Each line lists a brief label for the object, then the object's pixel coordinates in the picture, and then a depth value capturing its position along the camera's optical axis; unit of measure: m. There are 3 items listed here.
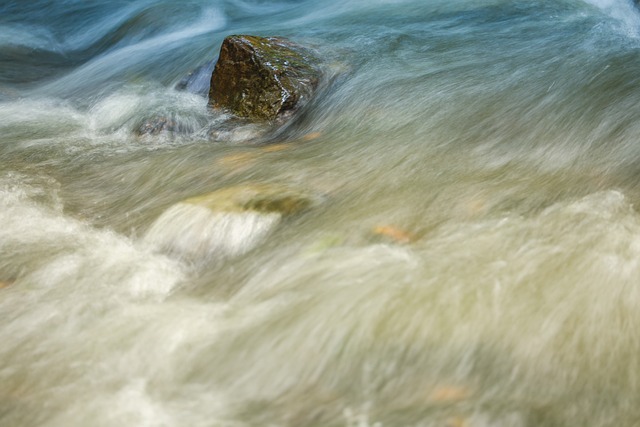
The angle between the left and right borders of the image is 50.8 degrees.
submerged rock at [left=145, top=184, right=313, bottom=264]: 4.01
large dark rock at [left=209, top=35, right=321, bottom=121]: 6.43
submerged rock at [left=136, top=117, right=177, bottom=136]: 6.50
